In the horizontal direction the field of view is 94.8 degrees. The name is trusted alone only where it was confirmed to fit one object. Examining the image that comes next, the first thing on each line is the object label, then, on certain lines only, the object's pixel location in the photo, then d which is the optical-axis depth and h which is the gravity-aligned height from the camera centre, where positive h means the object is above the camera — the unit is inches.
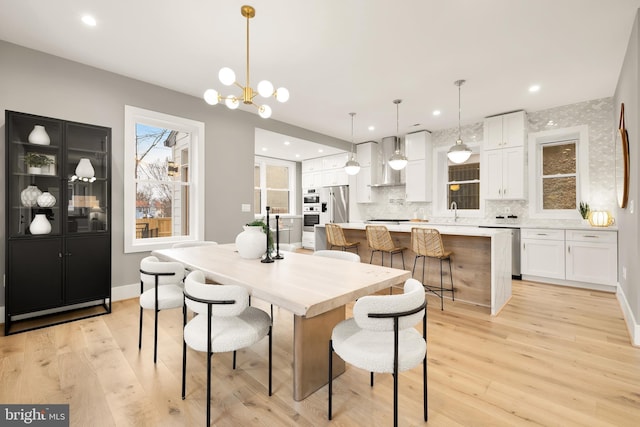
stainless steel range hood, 255.9 +43.0
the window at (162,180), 143.2 +18.6
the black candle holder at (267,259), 86.9 -13.6
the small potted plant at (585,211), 171.6 +0.6
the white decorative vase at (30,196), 110.6 +7.1
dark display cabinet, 106.9 -2.3
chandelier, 87.4 +39.0
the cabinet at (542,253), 169.3 -24.2
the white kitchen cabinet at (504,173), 190.1 +26.1
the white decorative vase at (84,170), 121.7 +18.5
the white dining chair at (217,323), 57.9 -25.2
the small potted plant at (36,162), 112.2 +20.5
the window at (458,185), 224.8 +22.0
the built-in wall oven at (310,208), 304.5 +5.5
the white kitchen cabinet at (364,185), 272.3 +26.0
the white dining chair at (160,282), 79.9 -19.0
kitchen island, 123.3 -24.3
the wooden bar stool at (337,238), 166.4 -14.2
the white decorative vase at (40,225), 111.5 -4.1
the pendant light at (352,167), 186.4 +29.2
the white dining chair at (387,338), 49.9 -25.5
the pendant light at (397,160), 171.6 +30.9
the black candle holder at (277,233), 87.0 -6.0
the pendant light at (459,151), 148.6 +31.1
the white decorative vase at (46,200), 112.2 +5.5
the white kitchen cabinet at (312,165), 307.9 +51.5
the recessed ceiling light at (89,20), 98.9 +66.2
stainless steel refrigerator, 283.7 +8.8
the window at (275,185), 304.8 +30.4
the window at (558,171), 178.7 +26.1
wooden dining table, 54.8 -15.2
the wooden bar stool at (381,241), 149.3 -14.4
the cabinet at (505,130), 188.5 +54.2
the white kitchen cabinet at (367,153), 268.7 +55.1
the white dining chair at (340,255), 93.7 -14.0
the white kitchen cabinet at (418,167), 237.1 +37.6
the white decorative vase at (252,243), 91.6 -9.2
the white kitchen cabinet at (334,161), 288.5 +52.2
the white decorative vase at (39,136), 111.8 +30.1
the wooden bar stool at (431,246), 130.8 -15.5
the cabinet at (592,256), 153.5 -23.9
